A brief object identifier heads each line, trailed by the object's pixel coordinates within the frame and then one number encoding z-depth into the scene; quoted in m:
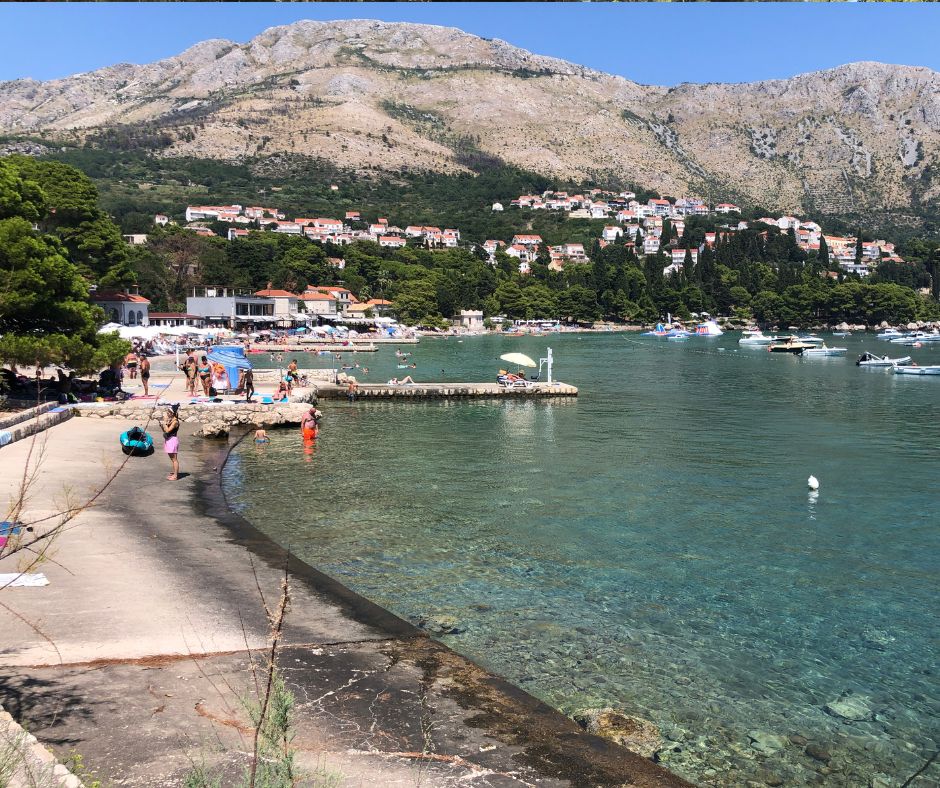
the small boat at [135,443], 24.27
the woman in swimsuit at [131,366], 44.59
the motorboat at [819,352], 94.81
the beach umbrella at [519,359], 45.19
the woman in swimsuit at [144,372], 34.92
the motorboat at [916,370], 69.38
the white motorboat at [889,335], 135.25
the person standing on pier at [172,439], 22.03
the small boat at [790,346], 98.86
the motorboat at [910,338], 124.67
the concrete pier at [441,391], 44.38
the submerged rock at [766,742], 9.34
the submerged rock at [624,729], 9.18
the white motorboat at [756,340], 114.11
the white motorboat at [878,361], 75.06
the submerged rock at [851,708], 10.16
